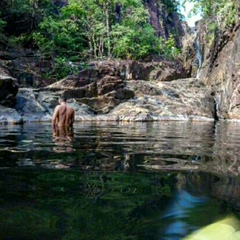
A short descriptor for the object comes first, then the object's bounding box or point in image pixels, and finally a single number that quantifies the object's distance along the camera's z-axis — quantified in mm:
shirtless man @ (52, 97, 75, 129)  8250
